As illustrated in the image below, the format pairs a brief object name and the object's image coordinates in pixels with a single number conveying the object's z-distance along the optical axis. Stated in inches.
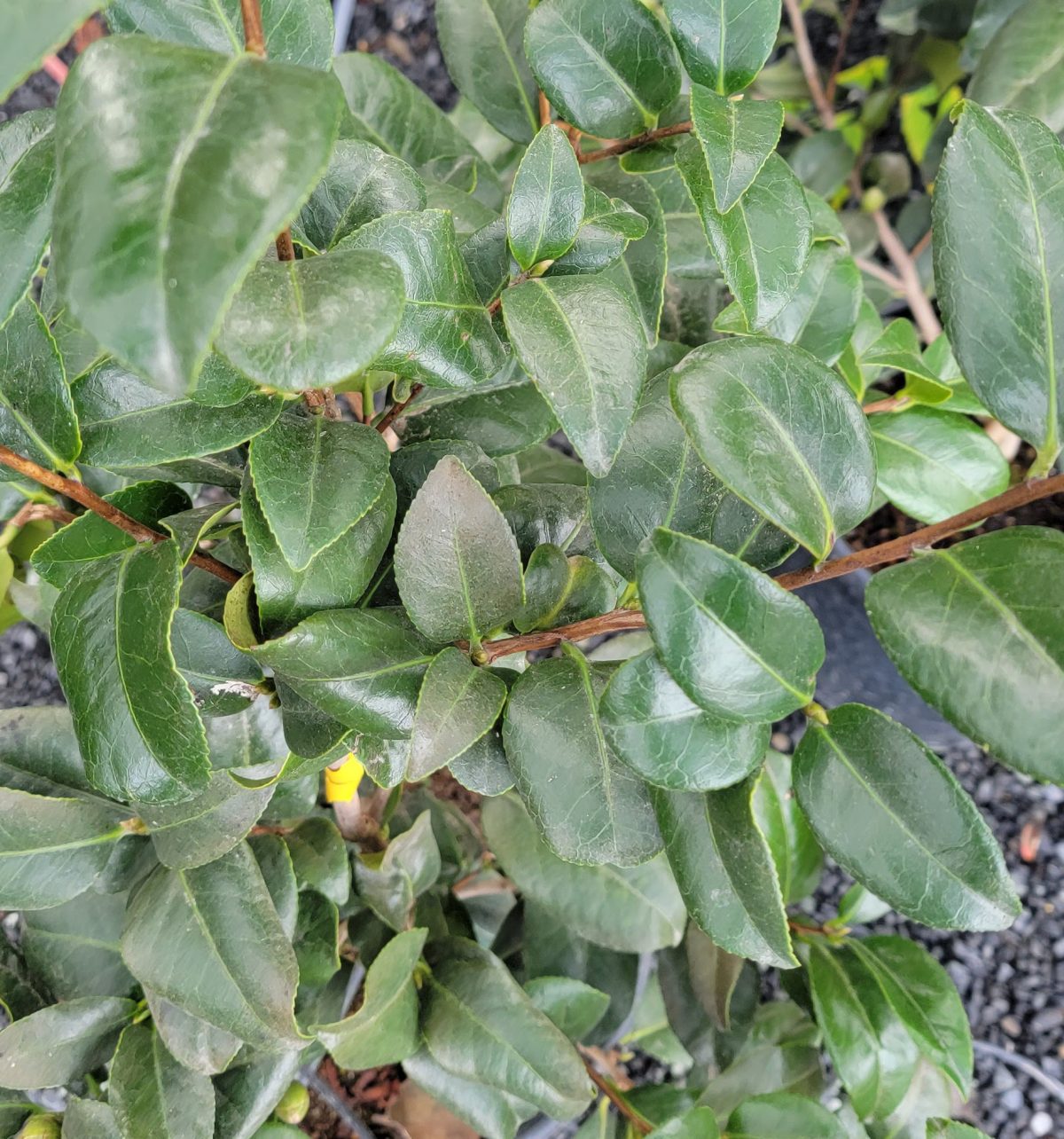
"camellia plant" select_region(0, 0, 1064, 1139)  14.7
